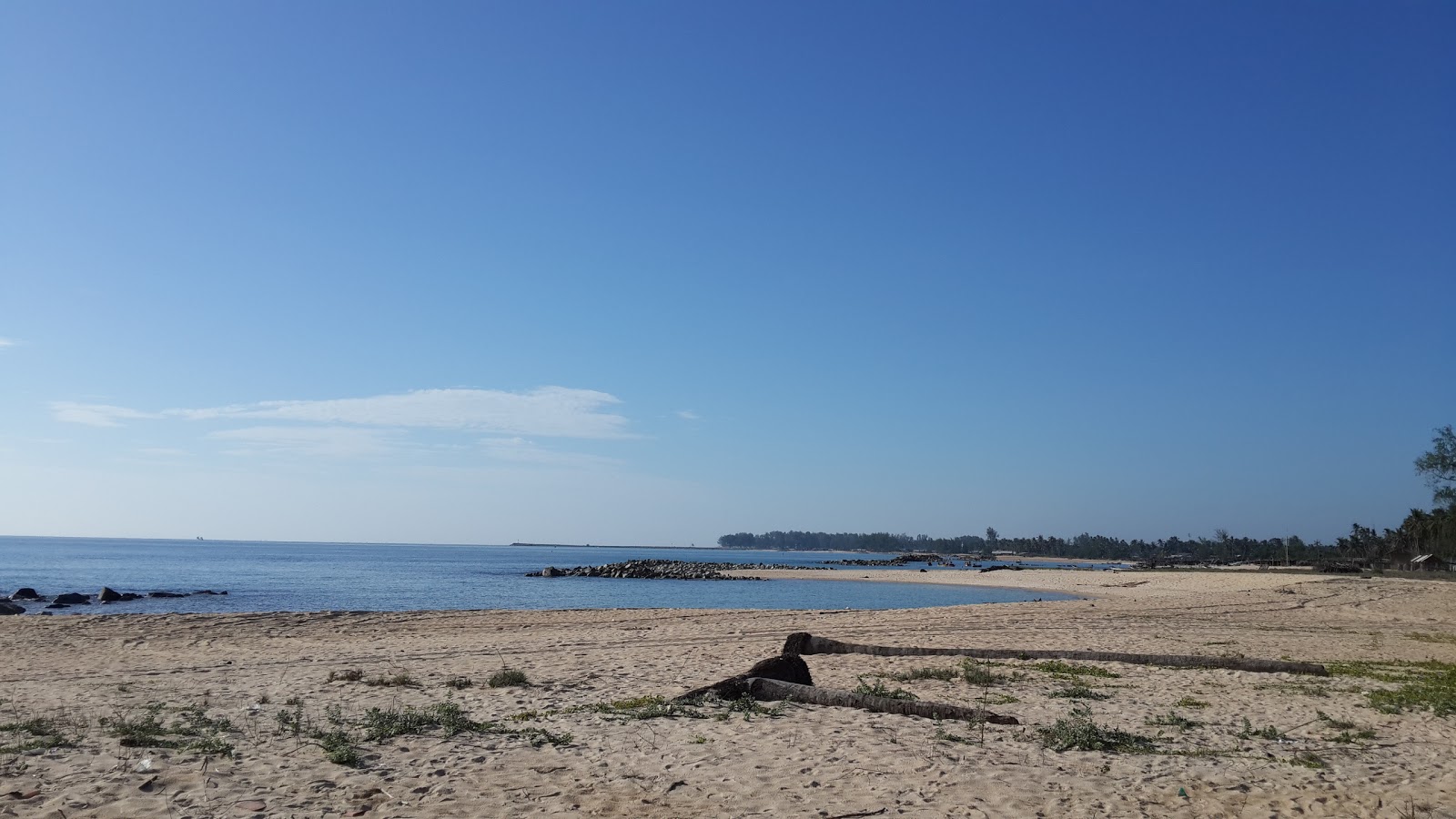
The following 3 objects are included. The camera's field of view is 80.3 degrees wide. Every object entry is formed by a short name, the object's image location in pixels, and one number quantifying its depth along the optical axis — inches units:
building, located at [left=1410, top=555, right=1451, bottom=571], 2461.7
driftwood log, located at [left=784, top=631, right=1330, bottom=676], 602.2
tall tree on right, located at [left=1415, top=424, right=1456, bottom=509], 2361.0
